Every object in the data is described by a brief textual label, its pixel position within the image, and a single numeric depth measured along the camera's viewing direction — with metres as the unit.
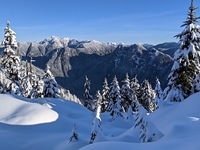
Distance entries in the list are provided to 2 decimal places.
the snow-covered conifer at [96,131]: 9.60
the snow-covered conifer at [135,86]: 55.86
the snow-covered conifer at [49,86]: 38.16
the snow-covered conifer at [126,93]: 49.62
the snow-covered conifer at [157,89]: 50.75
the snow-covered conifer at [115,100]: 38.99
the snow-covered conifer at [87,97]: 55.44
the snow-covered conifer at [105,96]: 55.78
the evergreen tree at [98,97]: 54.18
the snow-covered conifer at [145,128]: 8.55
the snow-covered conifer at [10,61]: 32.34
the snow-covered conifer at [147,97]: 53.00
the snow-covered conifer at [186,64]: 20.00
